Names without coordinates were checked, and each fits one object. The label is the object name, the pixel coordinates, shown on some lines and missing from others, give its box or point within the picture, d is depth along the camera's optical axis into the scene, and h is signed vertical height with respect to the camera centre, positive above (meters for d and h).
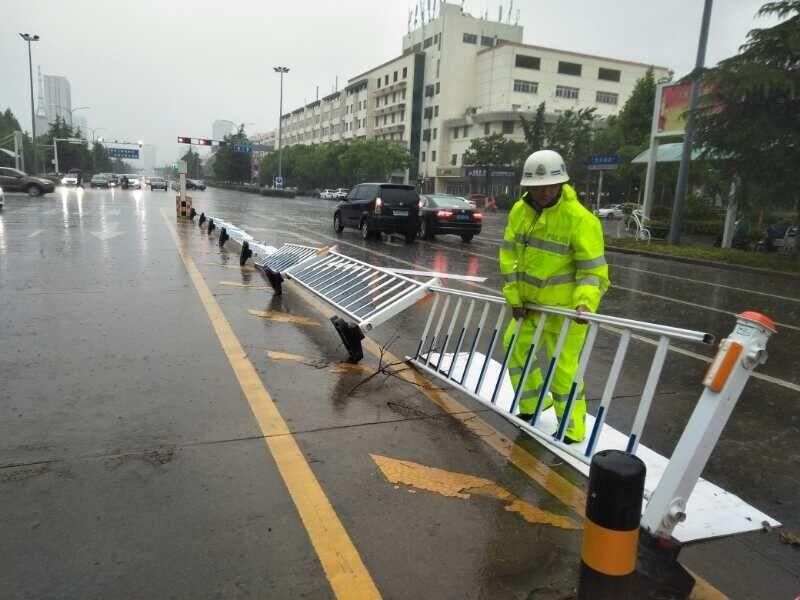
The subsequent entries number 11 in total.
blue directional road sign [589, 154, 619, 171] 23.94 +1.64
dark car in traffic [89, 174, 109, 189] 62.91 -0.73
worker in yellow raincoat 3.77 -0.41
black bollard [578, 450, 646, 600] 2.04 -1.06
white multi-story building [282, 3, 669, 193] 72.25 +13.88
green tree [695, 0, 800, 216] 14.30 +2.49
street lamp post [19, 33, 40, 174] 55.22 +11.60
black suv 18.30 -0.57
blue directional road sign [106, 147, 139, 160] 109.88 +4.03
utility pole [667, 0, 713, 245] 17.88 +1.76
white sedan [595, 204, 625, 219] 49.51 -0.60
